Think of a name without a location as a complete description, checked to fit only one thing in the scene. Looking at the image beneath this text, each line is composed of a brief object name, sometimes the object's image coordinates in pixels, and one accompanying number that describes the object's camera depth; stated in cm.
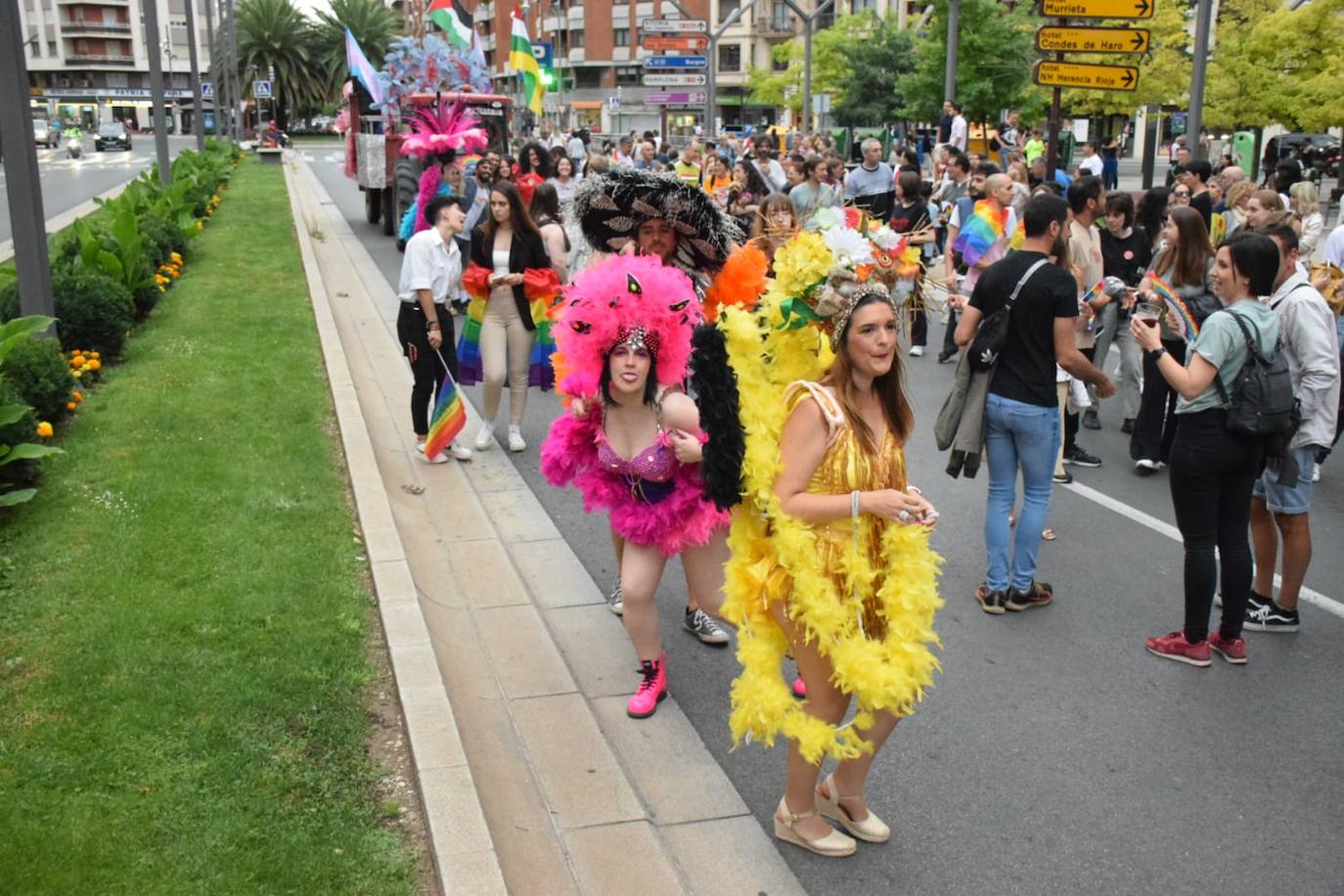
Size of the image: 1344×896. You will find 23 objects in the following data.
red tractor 1850
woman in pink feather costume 484
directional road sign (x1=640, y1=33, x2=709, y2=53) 3212
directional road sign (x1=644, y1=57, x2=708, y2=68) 3136
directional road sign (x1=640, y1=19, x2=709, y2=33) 2980
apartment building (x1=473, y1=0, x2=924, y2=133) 7744
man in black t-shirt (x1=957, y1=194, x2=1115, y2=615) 588
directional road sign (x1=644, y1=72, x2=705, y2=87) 3244
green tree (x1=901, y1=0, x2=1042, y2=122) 3200
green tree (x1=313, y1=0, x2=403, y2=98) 7662
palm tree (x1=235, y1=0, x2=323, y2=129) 7756
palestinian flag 2310
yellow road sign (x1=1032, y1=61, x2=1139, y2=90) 1368
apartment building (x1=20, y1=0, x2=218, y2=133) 10738
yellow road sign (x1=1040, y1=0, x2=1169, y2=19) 1338
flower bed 700
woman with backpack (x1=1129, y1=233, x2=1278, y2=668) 509
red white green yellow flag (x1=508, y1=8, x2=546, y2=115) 2745
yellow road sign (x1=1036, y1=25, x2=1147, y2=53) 1364
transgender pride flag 1959
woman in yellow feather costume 374
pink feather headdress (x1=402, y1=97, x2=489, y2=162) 1788
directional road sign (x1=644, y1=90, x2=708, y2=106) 3431
